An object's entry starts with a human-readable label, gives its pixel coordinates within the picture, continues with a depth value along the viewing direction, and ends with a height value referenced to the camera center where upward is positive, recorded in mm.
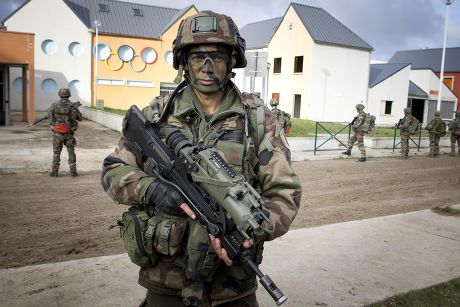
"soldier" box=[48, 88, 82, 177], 8945 -553
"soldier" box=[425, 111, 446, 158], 15775 -731
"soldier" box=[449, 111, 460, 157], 16219 -610
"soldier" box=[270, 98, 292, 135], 13404 -322
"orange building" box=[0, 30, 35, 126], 16375 +1425
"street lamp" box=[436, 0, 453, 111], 20855 +5542
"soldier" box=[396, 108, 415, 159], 14859 -710
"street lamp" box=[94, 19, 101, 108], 25847 +2669
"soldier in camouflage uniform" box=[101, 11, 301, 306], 2070 -329
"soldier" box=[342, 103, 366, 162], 13586 -700
